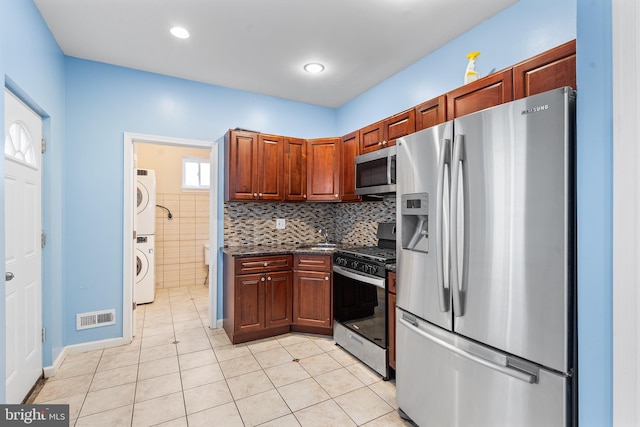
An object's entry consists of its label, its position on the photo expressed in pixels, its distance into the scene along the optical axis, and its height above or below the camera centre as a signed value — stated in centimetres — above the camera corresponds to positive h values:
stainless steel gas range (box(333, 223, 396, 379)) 253 -77
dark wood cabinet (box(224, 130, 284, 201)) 338 +52
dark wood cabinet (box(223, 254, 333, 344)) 315 -86
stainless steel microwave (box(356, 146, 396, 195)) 268 +38
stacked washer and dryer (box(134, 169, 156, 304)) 452 -35
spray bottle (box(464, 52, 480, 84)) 222 +103
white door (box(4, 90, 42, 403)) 199 -25
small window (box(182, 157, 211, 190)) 547 +70
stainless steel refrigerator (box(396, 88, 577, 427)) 127 -26
